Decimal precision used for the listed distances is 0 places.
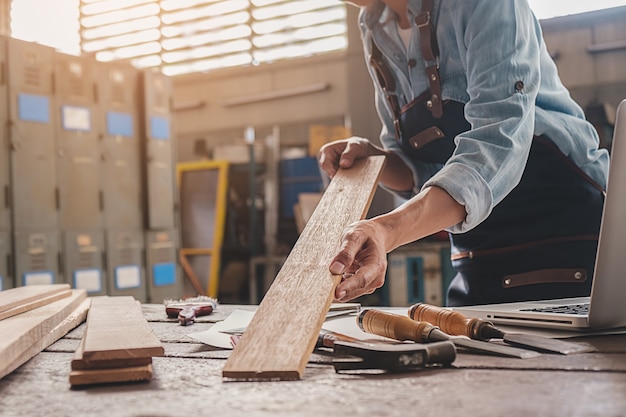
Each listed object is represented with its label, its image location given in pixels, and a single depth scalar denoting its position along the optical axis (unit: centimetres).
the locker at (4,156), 446
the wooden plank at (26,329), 93
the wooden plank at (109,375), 84
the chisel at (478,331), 98
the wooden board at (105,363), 86
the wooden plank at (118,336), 87
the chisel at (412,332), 96
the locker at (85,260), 487
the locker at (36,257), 453
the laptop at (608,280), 100
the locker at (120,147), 514
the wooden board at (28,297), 129
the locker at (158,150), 541
